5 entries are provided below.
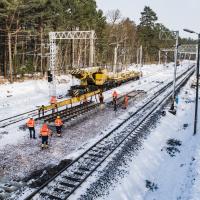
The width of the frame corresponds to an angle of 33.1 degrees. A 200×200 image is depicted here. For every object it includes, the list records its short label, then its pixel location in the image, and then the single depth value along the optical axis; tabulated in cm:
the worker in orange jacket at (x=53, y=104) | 2704
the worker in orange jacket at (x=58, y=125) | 2147
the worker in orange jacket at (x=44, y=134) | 1877
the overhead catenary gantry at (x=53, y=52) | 3623
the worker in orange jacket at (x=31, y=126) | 2096
